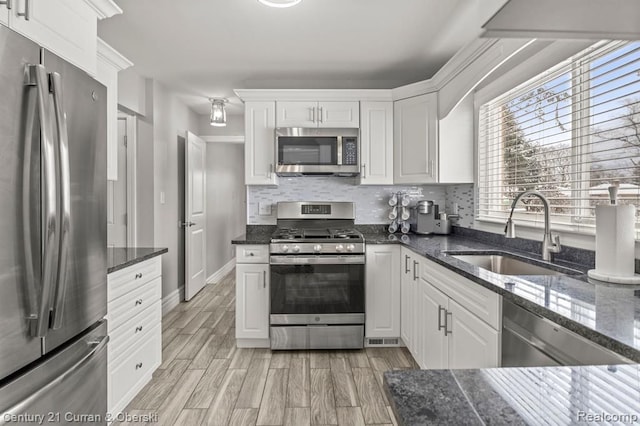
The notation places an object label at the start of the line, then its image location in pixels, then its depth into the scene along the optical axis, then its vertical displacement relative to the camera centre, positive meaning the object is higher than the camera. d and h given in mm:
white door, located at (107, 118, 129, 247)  3348 +37
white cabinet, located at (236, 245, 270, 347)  2912 -726
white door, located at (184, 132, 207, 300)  4180 -132
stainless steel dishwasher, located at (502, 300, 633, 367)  1024 -456
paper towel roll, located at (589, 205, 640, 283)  1357 -137
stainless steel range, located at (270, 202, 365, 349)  2830 -697
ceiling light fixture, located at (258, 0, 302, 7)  1904 +1089
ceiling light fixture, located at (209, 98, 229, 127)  3842 +1012
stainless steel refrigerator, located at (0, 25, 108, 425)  1026 -88
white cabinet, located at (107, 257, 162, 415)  1816 -718
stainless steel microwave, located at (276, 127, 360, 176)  3105 +483
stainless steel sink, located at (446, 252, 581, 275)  1823 -343
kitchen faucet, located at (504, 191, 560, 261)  1762 -156
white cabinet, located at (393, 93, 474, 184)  2922 +534
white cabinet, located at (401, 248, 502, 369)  1564 -623
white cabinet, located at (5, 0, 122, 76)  1294 +745
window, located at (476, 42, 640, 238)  1583 +379
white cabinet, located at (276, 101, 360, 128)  3188 +823
